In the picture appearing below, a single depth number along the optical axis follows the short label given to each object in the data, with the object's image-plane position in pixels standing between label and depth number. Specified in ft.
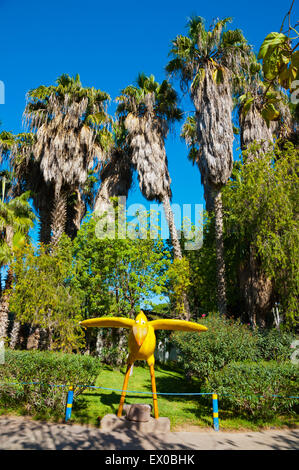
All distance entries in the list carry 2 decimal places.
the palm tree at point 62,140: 47.75
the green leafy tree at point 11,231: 42.89
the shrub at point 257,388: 21.01
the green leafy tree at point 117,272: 43.39
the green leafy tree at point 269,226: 32.12
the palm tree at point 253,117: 45.88
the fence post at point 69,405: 20.29
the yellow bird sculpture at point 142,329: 20.29
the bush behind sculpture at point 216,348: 26.16
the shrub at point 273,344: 29.12
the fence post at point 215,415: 19.89
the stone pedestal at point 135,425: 19.24
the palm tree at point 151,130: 49.01
